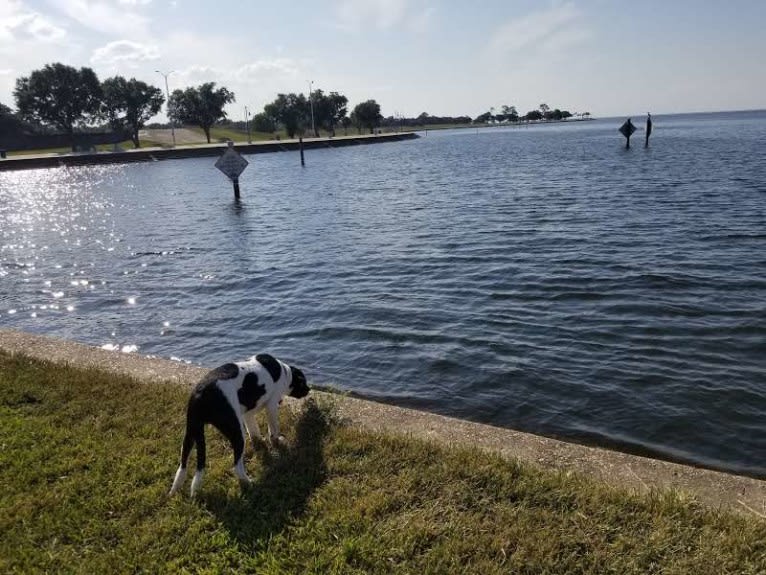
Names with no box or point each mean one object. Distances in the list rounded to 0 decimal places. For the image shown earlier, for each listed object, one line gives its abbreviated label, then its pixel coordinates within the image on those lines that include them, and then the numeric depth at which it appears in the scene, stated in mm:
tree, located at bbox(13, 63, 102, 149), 96750
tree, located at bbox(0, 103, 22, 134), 90538
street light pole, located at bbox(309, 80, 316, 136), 119088
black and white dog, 4469
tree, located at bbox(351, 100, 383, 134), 136125
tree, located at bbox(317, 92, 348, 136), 129500
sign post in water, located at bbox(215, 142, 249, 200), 30984
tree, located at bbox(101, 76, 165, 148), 102250
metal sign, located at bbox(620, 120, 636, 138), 53131
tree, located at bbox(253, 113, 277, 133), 126938
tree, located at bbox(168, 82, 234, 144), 103812
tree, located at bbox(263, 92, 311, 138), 118062
